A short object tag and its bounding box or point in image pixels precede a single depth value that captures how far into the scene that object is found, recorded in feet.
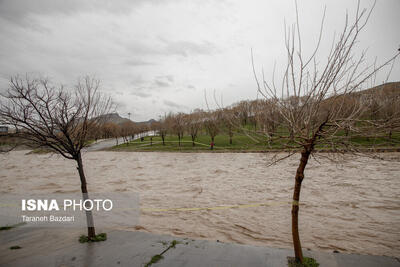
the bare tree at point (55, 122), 15.58
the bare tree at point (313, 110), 10.66
